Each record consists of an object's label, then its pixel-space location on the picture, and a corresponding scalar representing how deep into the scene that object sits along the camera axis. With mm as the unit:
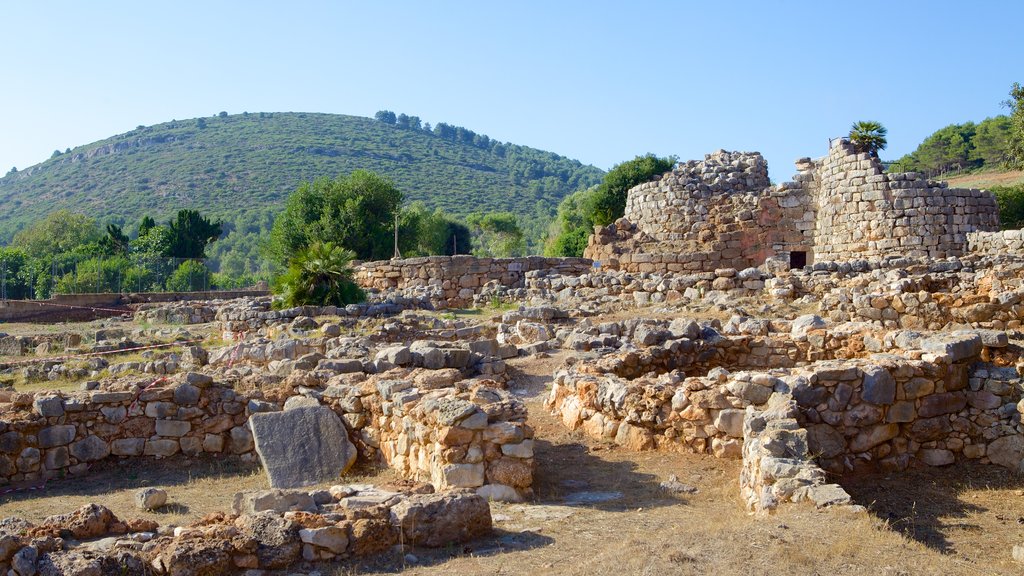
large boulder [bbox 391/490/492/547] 5195
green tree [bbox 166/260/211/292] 36625
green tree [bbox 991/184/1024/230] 31625
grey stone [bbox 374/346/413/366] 9789
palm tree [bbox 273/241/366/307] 18828
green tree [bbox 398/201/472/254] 46062
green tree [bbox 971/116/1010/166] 53656
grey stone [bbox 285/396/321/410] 8177
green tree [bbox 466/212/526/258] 66000
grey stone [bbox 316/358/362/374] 9461
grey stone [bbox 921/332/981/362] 7770
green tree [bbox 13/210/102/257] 60281
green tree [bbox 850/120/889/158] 25656
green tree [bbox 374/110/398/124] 147750
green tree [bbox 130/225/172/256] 47000
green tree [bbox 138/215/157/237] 51938
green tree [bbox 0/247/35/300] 38406
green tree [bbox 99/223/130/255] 46841
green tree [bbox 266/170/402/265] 39719
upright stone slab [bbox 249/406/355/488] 7445
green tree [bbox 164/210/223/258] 47906
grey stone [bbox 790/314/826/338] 10727
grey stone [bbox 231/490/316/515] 5387
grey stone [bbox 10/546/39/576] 4648
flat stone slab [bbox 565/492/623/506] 6352
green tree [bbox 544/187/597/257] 44856
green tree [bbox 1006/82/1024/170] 30438
